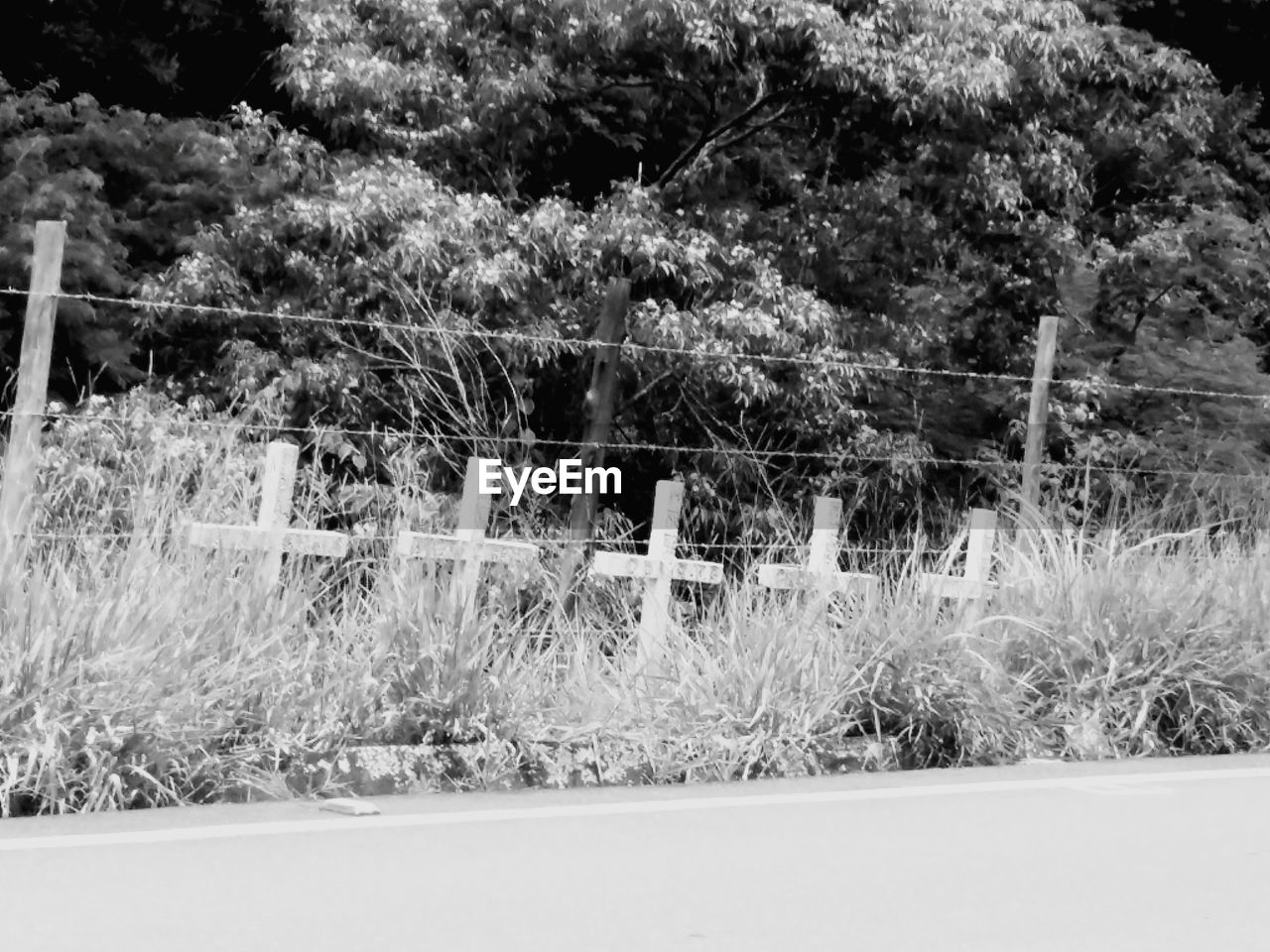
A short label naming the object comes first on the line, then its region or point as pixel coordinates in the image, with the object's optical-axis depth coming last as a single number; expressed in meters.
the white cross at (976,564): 9.43
